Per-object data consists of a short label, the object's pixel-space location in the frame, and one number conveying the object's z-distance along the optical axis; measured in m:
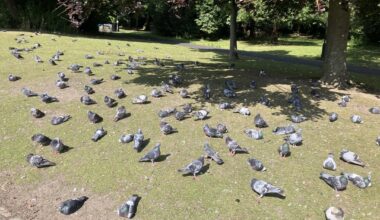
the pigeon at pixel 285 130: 6.96
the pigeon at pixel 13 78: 10.05
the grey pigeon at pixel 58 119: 7.57
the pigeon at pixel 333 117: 7.60
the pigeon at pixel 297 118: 7.44
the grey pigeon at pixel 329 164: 5.99
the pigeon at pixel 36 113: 7.81
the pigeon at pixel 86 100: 8.36
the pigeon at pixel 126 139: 6.75
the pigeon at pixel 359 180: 5.60
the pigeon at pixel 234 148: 6.34
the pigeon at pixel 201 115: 7.48
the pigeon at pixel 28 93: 8.90
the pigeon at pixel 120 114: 7.60
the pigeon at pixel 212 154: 6.10
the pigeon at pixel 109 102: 8.25
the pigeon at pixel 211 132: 6.86
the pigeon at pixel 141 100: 8.32
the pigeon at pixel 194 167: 5.78
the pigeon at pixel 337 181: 5.50
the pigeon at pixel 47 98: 8.45
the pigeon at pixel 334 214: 4.98
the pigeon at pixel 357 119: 7.66
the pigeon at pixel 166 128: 6.94
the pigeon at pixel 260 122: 7.21
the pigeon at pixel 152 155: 6.15
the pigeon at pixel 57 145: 6.60
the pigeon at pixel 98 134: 6.95
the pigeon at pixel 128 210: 5.15
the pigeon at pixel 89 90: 8.99
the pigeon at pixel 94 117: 7.53
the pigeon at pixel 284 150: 6.28
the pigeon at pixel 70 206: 5.25
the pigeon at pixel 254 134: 6.85
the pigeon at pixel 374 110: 8.26
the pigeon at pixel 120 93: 8.66
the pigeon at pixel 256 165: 5.95
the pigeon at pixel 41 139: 6.75
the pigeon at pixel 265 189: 5.37
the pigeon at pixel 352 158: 6.18
